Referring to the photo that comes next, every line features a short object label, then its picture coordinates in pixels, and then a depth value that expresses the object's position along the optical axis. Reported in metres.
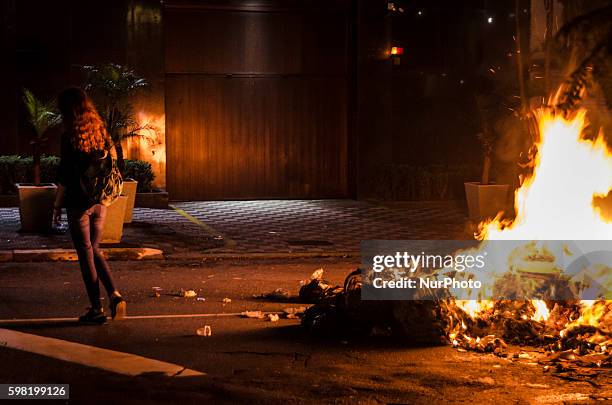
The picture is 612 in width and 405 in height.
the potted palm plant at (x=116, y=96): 15.42
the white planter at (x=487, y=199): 16.62
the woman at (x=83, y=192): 8.20
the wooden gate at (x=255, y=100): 20.14
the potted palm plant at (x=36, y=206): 14.41
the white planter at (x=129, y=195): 15.42
